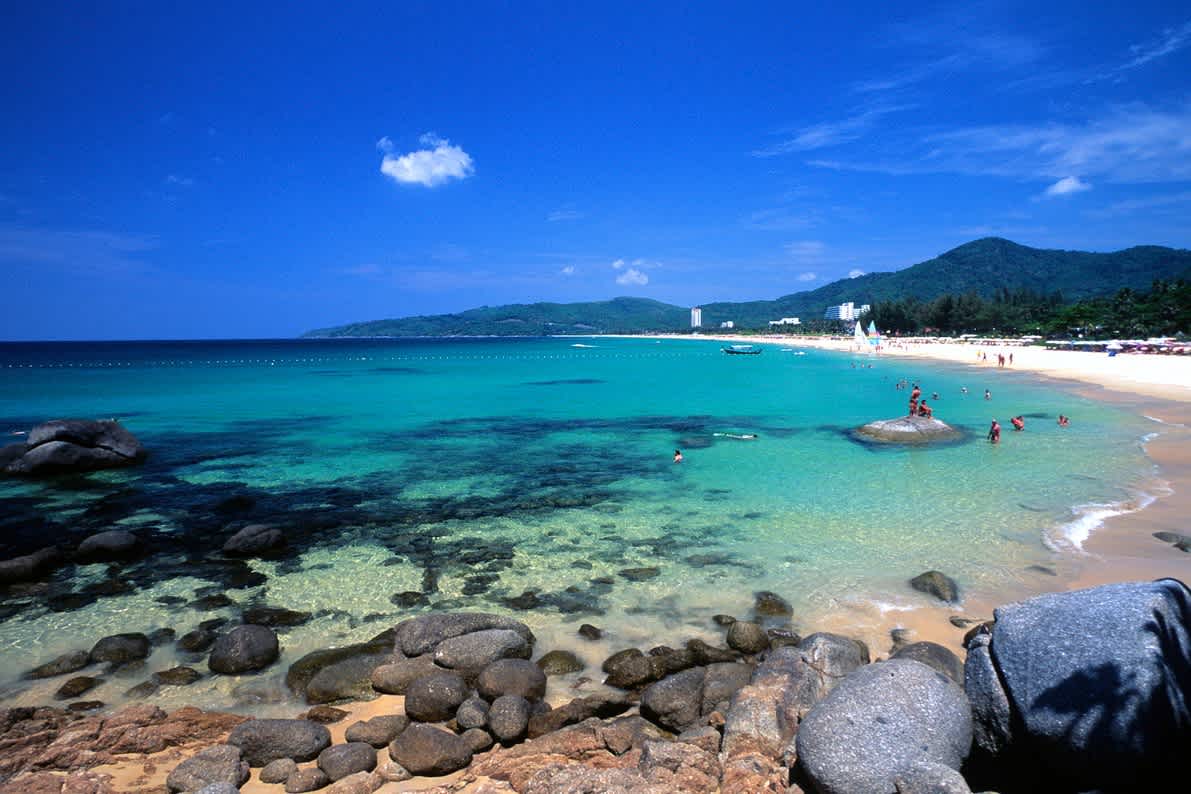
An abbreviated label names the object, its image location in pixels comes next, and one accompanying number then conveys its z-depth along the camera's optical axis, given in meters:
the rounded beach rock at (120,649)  9.80
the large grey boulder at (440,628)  9.78
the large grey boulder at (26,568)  13.03
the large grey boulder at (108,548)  14.30
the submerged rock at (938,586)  11.43
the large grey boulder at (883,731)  5.33
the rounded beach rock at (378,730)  7.62
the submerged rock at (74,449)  23.52
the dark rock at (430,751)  7.08
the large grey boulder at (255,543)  14.48
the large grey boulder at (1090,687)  4.86
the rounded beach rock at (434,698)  8.07
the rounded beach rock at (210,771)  6.78
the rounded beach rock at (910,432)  26.41
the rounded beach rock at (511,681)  8.38
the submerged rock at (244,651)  9.49
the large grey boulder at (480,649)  9.23
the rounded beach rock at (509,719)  7.60
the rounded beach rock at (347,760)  7.02
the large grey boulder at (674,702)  7.73
